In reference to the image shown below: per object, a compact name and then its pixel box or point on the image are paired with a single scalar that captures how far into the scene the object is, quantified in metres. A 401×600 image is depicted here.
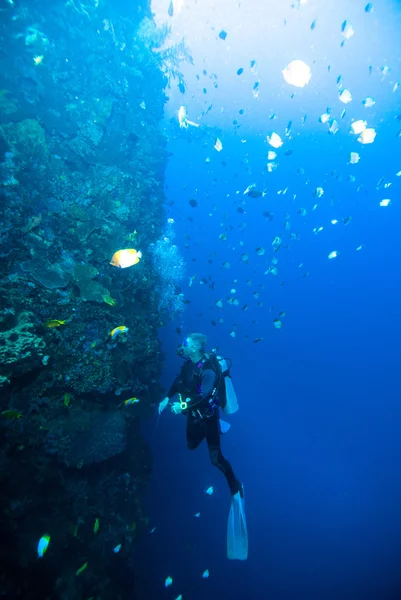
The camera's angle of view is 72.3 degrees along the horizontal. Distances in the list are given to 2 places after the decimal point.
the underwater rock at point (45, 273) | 6.54
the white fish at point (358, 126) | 9.37
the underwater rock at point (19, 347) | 5.21
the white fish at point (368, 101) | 8.86
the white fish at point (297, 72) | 7.90
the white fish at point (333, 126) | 9.10
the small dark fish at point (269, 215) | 11.07
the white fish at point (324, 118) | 9.06
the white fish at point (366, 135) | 8.50
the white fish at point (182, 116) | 7.70
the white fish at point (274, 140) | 8.33
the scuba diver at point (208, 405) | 5.12
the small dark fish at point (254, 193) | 8.20
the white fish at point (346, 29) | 7.74
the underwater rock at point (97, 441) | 6.35
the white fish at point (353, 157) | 9.87
